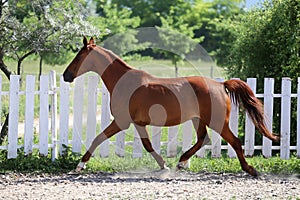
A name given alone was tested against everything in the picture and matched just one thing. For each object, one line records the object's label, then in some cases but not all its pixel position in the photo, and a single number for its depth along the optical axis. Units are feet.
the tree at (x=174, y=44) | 123.01
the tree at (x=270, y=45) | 60.45
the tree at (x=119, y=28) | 101.29
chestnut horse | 47.39
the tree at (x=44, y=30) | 57.78
